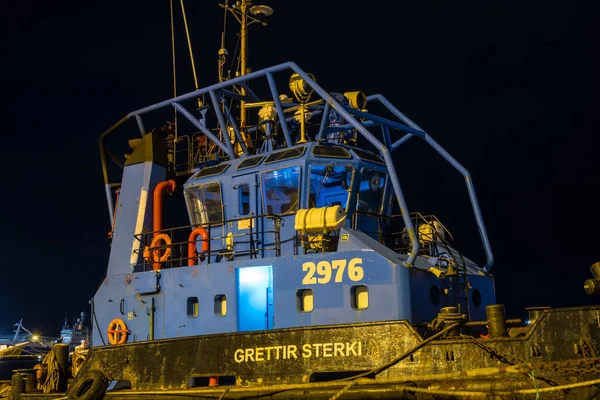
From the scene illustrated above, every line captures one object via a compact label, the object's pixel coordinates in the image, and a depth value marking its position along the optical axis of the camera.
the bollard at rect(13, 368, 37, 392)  11.80
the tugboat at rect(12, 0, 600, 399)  8.12
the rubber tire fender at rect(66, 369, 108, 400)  10.20
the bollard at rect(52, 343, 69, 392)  11.55
